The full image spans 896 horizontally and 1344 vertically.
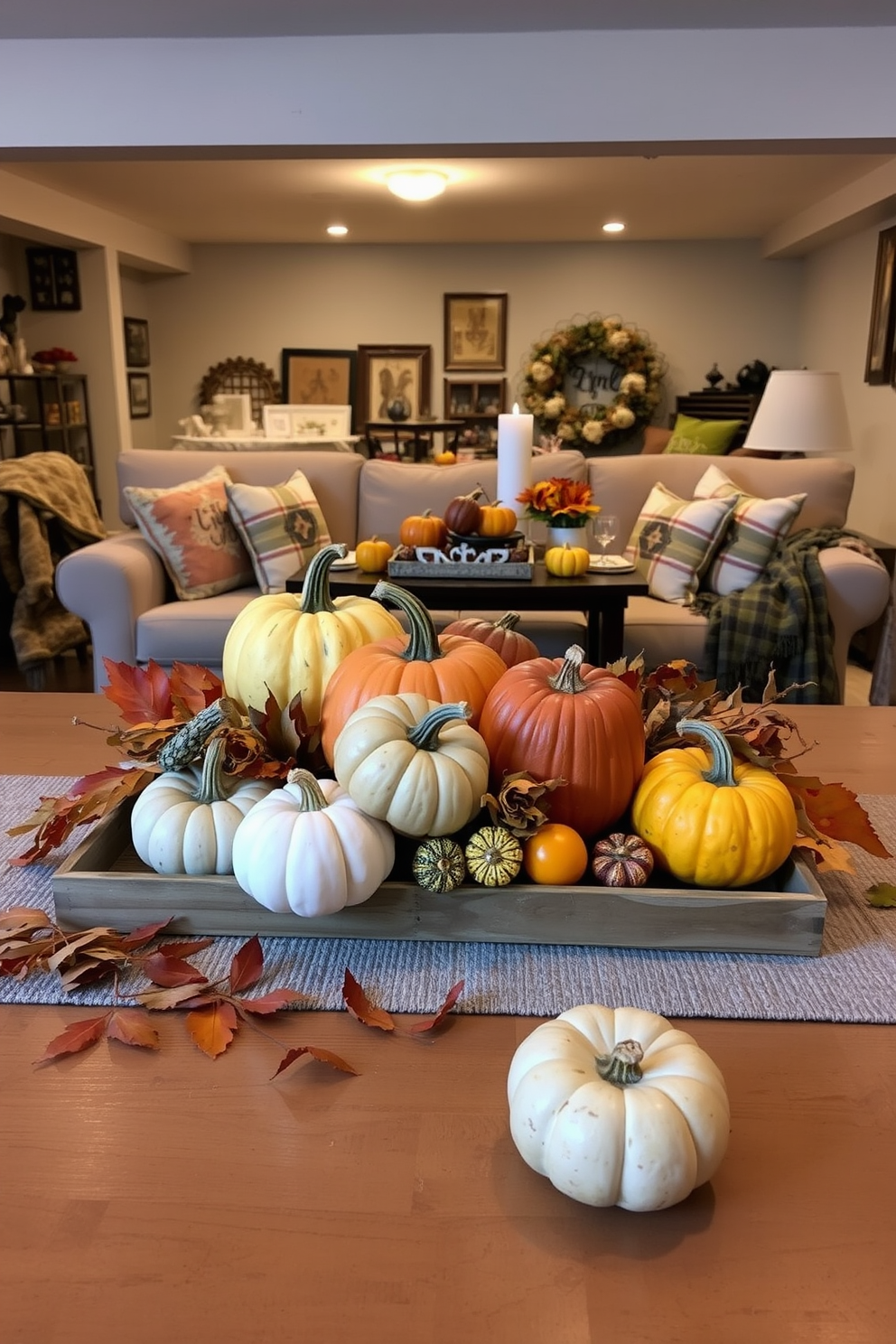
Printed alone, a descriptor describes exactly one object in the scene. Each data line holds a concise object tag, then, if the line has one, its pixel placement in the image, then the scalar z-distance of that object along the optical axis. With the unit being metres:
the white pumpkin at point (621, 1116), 0.57
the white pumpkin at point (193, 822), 0.85
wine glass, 3.28
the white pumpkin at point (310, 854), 0.78
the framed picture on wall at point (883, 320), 5.11
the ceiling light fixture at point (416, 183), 4.92
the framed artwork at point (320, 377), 7.77
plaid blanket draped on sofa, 3.12
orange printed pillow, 3.44
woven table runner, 0.78
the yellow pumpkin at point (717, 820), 0.84
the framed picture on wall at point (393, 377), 7.71
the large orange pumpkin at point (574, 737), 0.88
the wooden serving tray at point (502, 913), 0.83
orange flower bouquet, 3.04
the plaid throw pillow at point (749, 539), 3.39
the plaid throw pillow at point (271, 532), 3.54
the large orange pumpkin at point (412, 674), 0.94
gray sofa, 3.27
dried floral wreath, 7.13
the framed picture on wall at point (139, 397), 7.39
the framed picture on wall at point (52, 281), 6.38
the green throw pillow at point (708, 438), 6.11
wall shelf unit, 5.72
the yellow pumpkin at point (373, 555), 3.01
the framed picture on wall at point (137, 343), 7.38
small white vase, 3.09
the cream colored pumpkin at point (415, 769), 0.79
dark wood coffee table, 2.86
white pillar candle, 3.13
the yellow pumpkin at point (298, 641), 1.01
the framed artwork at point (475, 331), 7.57
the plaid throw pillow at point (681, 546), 3.46
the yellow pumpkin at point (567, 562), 2.99
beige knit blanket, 3.88
